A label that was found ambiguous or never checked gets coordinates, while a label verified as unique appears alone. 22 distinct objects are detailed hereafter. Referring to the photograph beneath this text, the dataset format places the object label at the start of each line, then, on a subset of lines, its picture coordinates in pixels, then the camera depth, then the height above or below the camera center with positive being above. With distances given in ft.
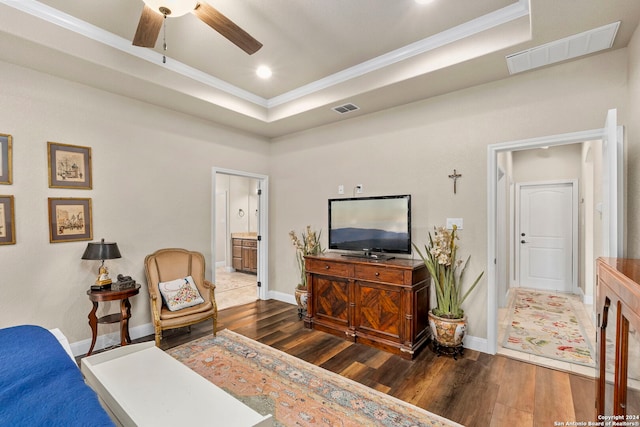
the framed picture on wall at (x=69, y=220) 9.27 -0.22
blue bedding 3.39 -2.34
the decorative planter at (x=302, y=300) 13.20 -3.95
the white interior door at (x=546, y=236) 17.17 -1.49
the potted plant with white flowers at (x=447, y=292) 9.48 -2.73
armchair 9.83 -2.70
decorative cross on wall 10.52 +1.19
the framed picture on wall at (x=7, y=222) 8.39 -0.25
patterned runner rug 9.73 -4.69
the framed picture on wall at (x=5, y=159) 8.41 +1.56
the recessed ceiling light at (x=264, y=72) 10.65 +5.19
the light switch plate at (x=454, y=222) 10.43 -0.39
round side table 9.17 -3.26
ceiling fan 6.02 +4.19
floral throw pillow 10.55 -2.99
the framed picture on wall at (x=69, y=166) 9.30 +1.53
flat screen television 10.84 -0.52
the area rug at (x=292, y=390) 6.61 -4.60
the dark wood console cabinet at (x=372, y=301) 9.59 -3.16
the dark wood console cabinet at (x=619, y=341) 3.27 -1.74
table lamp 9.06 -1.26
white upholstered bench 4.53 -3.17
